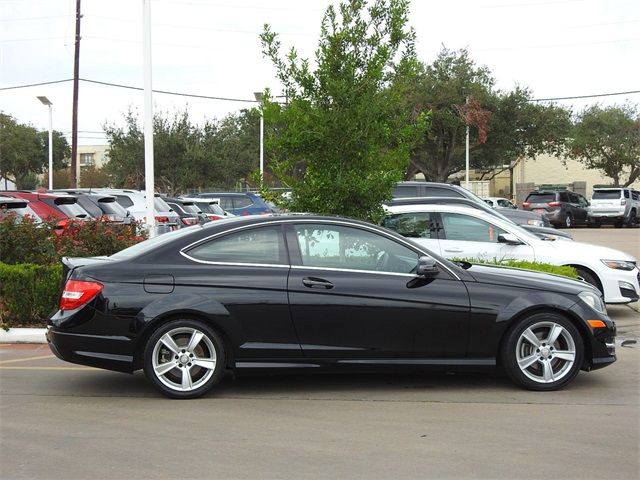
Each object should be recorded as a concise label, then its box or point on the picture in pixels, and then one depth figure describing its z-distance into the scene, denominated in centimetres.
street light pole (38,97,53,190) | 3256
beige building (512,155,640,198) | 6650
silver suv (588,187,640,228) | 3444
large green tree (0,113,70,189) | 5459
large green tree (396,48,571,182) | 3800
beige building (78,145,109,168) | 9806
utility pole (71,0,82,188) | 3158
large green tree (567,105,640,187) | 4953
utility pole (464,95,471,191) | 3725
